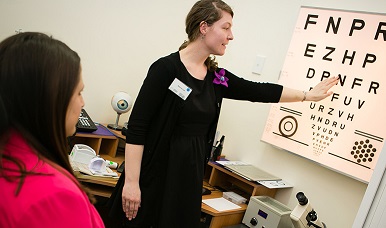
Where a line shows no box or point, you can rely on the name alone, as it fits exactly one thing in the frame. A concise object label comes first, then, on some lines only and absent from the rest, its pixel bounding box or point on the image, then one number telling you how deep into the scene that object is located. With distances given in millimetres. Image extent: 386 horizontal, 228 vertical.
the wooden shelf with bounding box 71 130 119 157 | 2447
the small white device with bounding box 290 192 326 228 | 1898
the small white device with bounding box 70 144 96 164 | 2186
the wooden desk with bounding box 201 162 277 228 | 2188
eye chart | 2031
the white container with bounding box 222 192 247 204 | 2410
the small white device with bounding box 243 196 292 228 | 2156
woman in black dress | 1554
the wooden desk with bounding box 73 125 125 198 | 2135
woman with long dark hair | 638
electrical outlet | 2693
